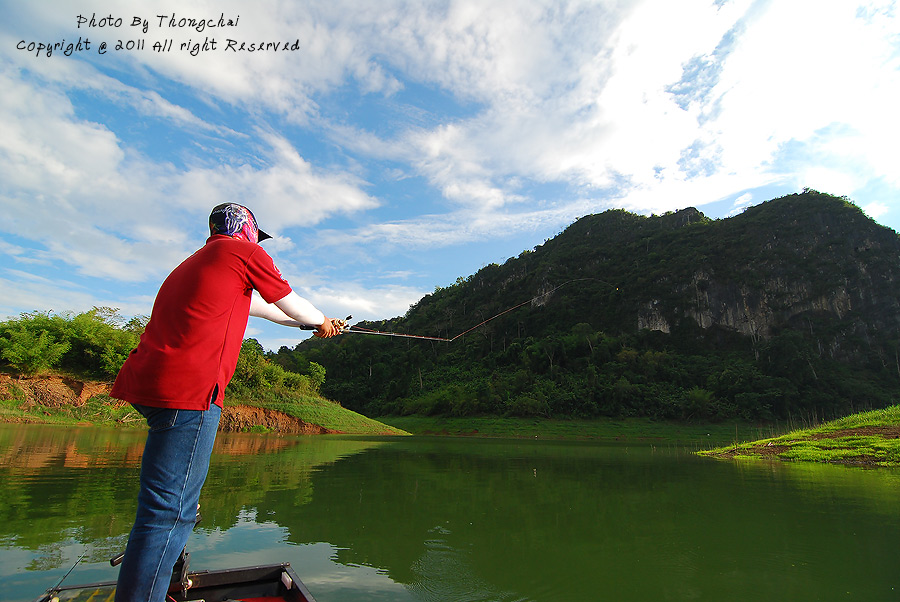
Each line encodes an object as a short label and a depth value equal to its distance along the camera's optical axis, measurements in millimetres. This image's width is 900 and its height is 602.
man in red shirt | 2047
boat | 2546
